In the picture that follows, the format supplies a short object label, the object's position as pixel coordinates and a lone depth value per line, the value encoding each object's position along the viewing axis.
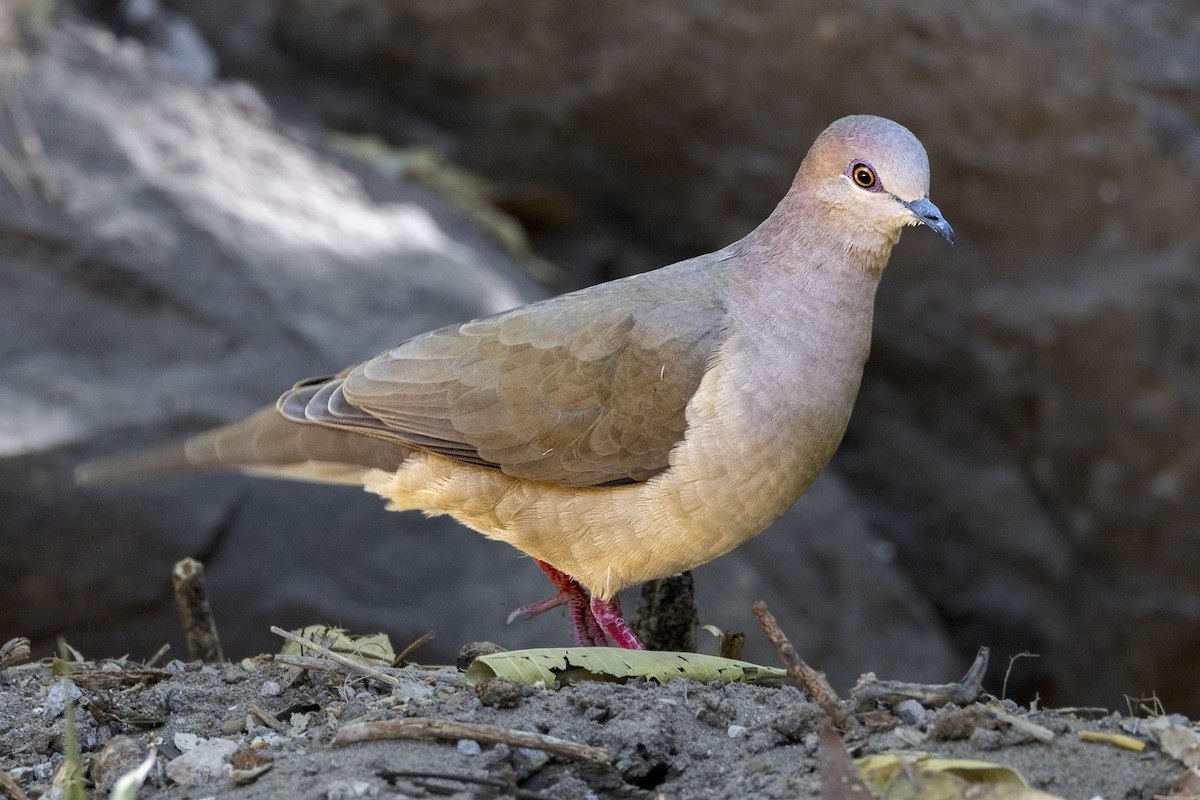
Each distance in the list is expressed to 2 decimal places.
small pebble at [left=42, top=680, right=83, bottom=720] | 6.30
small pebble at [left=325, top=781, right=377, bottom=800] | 4.96
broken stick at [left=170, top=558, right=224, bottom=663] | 7.75
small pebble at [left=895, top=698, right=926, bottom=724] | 5.52
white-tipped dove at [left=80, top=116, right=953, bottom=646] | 6.91
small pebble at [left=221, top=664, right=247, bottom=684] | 6.56
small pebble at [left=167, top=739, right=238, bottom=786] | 5.46
